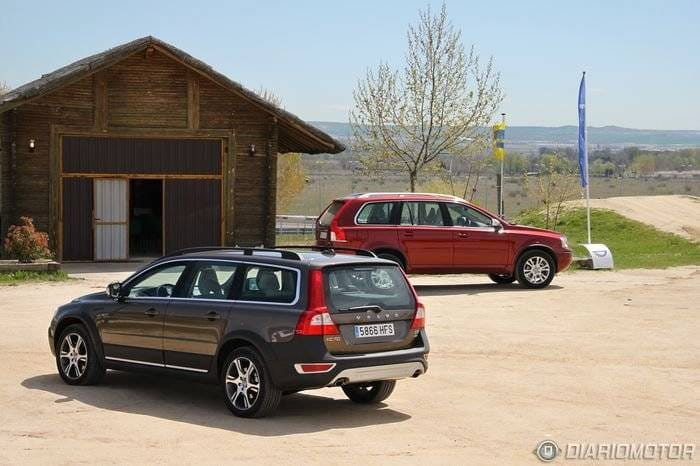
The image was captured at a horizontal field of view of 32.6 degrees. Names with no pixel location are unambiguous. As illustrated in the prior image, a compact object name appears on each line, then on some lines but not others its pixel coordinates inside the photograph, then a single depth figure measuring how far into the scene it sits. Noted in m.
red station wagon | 22.19
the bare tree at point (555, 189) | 42.45
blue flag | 30.08
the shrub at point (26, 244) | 24.78
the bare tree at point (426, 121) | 37.97
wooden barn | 26.86
